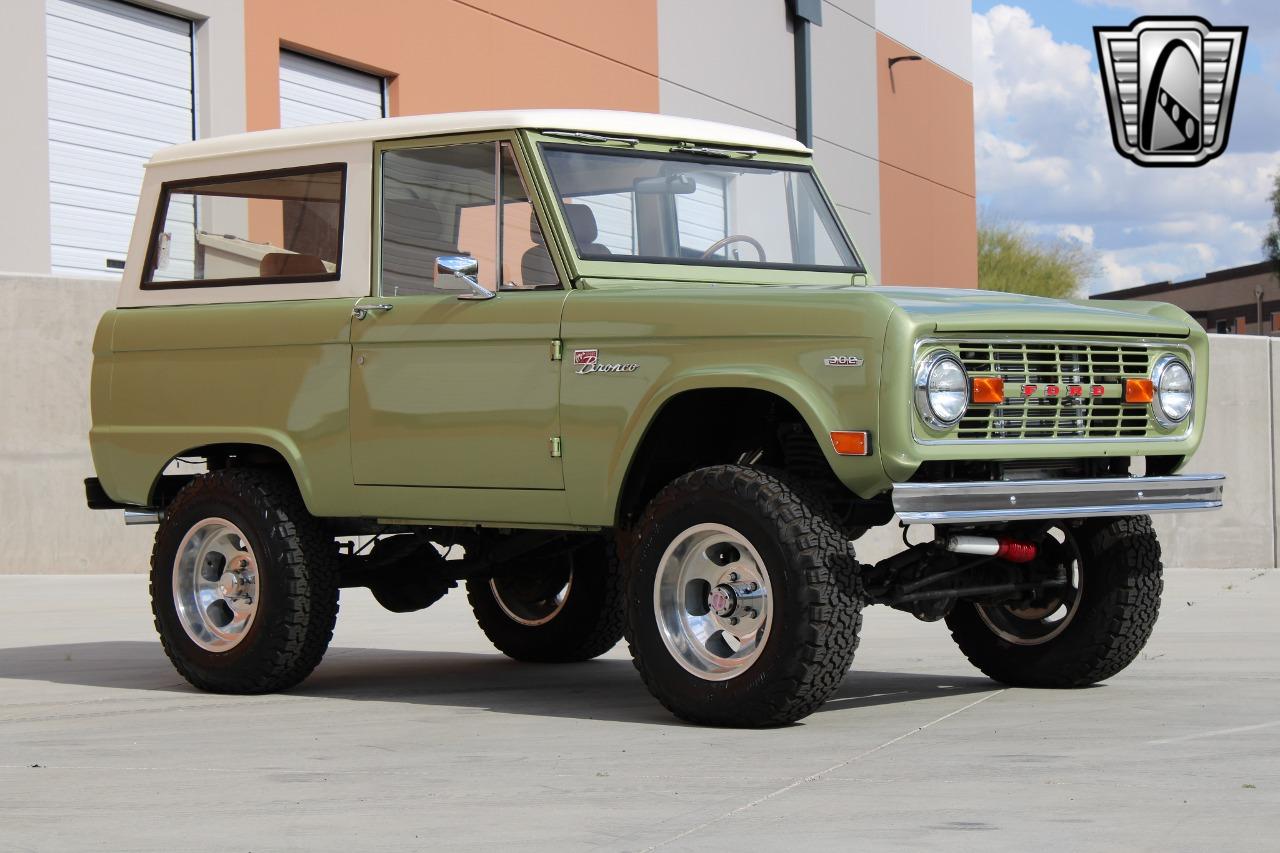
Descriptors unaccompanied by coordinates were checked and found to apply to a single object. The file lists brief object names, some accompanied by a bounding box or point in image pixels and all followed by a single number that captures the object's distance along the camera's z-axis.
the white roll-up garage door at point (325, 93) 17.67
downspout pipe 26.59
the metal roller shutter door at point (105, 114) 15.33
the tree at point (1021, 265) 56.59
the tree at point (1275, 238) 89.12
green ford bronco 6.53
